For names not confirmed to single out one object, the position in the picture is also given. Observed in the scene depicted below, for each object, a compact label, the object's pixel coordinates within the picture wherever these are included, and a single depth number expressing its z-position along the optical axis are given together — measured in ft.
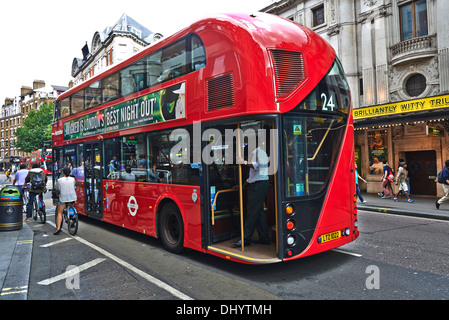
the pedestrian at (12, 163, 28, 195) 35.23
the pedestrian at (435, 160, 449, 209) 35.45
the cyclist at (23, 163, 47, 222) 32.89
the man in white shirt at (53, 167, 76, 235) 27.53
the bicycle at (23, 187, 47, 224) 33.63
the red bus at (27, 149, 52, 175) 122.93
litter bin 28.48
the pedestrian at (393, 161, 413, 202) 45.19
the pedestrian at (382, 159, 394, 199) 47.01
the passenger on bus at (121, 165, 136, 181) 24.29
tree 165.48
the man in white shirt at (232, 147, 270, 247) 16.52
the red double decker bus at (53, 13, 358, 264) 15.16
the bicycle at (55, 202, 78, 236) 26.87
